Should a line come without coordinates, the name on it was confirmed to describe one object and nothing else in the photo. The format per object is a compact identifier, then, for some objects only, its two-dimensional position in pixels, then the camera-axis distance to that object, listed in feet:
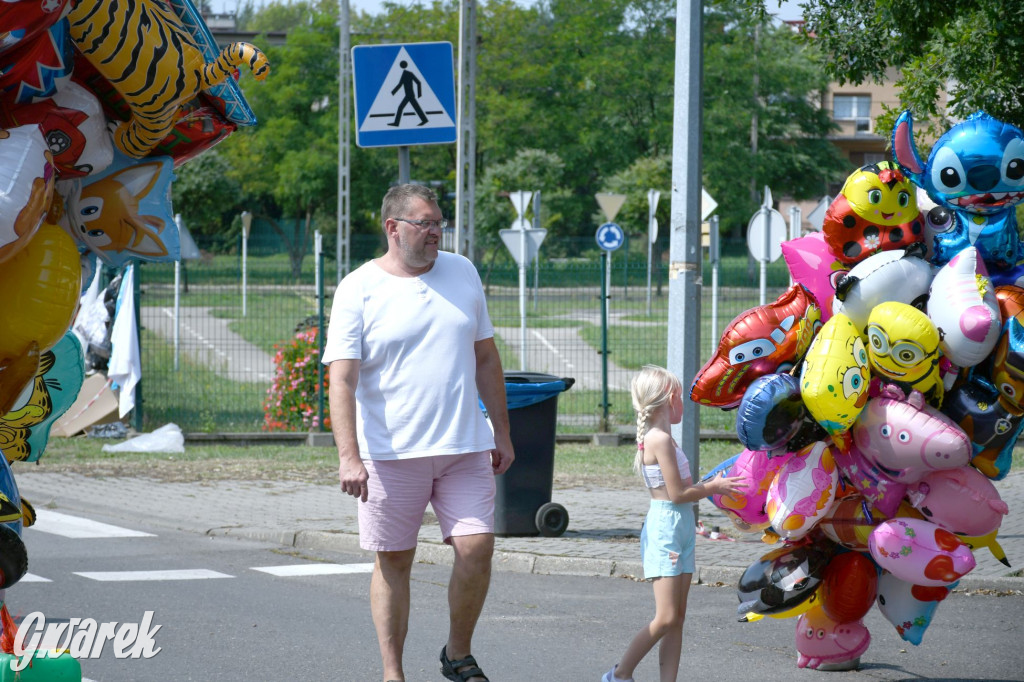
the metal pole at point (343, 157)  151.81
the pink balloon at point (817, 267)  37.27
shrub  98.22
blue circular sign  173.14
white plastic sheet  91.81
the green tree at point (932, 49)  55.93
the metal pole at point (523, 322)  115.44
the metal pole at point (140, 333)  97.91
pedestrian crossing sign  59.52
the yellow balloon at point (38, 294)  27.50
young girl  32.94
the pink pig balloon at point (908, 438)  34.04
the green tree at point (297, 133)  334.65
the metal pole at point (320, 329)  95.21
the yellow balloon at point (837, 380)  34.42
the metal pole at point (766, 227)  115.44
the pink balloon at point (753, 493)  36.81
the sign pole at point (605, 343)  101.55
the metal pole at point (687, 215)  57.52
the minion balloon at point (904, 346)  34.06
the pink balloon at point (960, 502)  35.29
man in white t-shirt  33.45
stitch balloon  35.19
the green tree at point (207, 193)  319.47
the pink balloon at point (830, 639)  37.11
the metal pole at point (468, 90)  98.84
